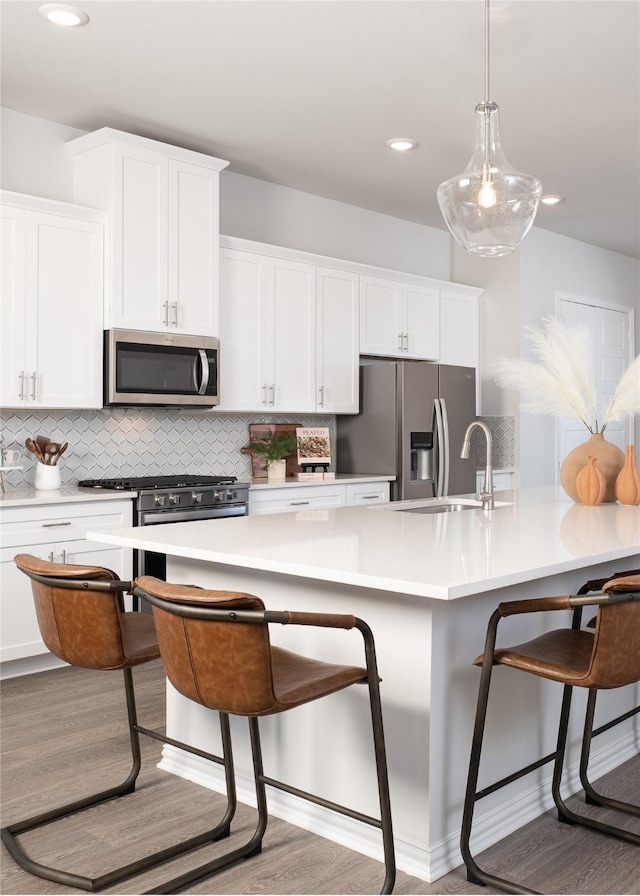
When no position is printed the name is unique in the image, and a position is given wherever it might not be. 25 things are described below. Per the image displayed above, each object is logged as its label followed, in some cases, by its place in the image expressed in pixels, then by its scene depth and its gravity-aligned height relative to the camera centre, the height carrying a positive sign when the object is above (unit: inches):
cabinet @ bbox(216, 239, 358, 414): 203.9 +26.4
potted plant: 218.5 -2.9
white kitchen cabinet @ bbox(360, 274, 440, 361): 238.2 +34.5
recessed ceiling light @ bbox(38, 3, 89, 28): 131.1 +65.6
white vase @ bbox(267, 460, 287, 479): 219.6 -7.5
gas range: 172.9 -11.7
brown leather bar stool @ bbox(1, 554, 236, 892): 90.4 -21.3
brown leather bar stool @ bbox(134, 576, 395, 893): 76.5 -20.4
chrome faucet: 138.9 -6.7
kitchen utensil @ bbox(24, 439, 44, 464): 172.4 -1.5
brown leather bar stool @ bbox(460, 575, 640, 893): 83.2 -22.4
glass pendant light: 114.6 +32.8
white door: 295.0 +32.1
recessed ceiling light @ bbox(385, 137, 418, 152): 190.4 +65.9
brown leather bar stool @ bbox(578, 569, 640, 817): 106.4 -37.6
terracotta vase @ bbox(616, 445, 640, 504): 146.7 -7.5
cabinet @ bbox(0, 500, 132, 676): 155.5 -20.0
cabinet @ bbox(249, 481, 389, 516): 199.5 -13.9
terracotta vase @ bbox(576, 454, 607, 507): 146.5 -7.5
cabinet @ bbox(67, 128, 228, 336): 176.6 +45.6
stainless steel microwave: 176.2 +14.9
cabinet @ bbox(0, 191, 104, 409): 163.0 +26.6
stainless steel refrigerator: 230.1 +2.4
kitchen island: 89.3 -23.6
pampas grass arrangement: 146.6 +10.6
